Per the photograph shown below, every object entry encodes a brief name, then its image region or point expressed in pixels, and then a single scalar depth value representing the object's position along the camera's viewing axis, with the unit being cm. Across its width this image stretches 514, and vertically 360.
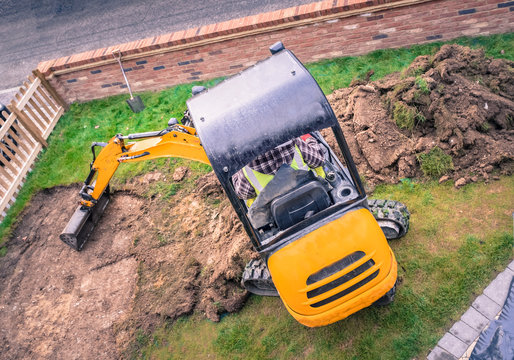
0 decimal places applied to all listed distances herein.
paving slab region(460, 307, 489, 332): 449
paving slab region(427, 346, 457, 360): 435
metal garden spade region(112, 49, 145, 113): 802
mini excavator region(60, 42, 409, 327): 375
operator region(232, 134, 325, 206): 422
